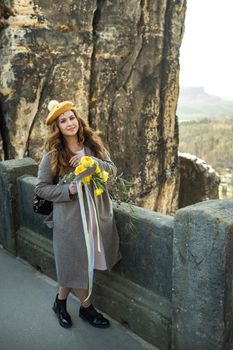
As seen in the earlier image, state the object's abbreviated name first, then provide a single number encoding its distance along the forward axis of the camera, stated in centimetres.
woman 355
